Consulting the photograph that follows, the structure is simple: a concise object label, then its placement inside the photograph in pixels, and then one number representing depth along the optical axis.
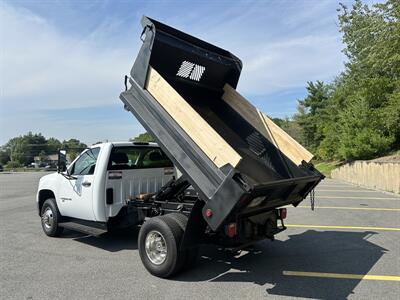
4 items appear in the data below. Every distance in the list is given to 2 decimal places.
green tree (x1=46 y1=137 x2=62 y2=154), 129.00
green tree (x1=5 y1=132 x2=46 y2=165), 114.38
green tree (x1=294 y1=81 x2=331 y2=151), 54.81
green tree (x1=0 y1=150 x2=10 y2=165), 117.95
